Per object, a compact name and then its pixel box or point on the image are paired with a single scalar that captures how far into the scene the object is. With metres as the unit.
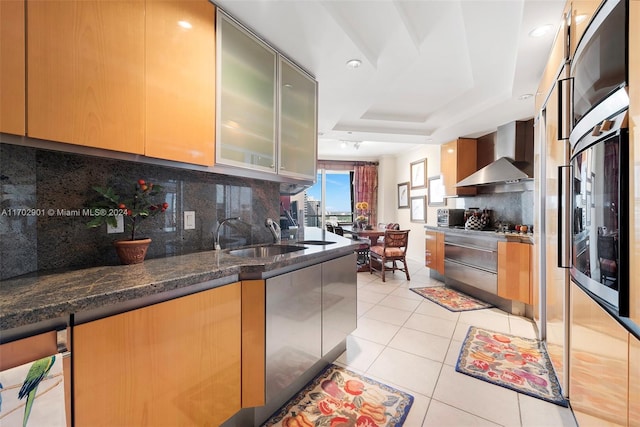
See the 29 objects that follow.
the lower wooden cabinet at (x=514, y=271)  2.83
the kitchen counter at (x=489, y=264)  2.88
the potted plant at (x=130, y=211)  1.24
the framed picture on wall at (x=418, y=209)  5.61
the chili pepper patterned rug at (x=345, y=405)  1.45
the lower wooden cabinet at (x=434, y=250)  4.10
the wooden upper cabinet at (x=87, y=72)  0.91
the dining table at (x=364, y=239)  4.84
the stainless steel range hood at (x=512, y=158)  3.30
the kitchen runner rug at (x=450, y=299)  3.20
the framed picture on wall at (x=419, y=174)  5.58
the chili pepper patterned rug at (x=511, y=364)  1.73
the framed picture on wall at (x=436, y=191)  4.95
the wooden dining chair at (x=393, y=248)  4.25
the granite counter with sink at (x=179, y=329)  0.81
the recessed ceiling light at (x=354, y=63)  2.05
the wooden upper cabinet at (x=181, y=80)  1.23
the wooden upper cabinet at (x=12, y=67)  0.84
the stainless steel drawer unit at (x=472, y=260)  3.17
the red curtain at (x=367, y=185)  6.85
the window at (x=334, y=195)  6.93
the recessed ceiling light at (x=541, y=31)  1.70
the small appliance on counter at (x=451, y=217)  4.14
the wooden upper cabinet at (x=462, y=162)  4.25
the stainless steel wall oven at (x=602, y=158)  0.86
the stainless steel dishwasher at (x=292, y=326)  1.37
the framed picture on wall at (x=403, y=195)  6.22
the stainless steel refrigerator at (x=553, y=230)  1.48
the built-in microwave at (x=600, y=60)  0.88
